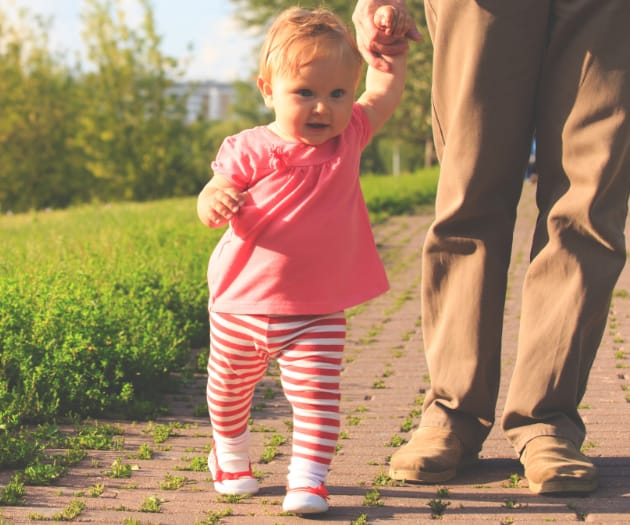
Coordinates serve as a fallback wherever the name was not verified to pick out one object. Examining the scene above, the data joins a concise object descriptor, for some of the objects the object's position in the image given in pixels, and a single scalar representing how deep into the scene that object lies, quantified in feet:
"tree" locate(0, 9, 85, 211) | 93.20
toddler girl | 10.72
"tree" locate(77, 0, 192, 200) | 95.25
